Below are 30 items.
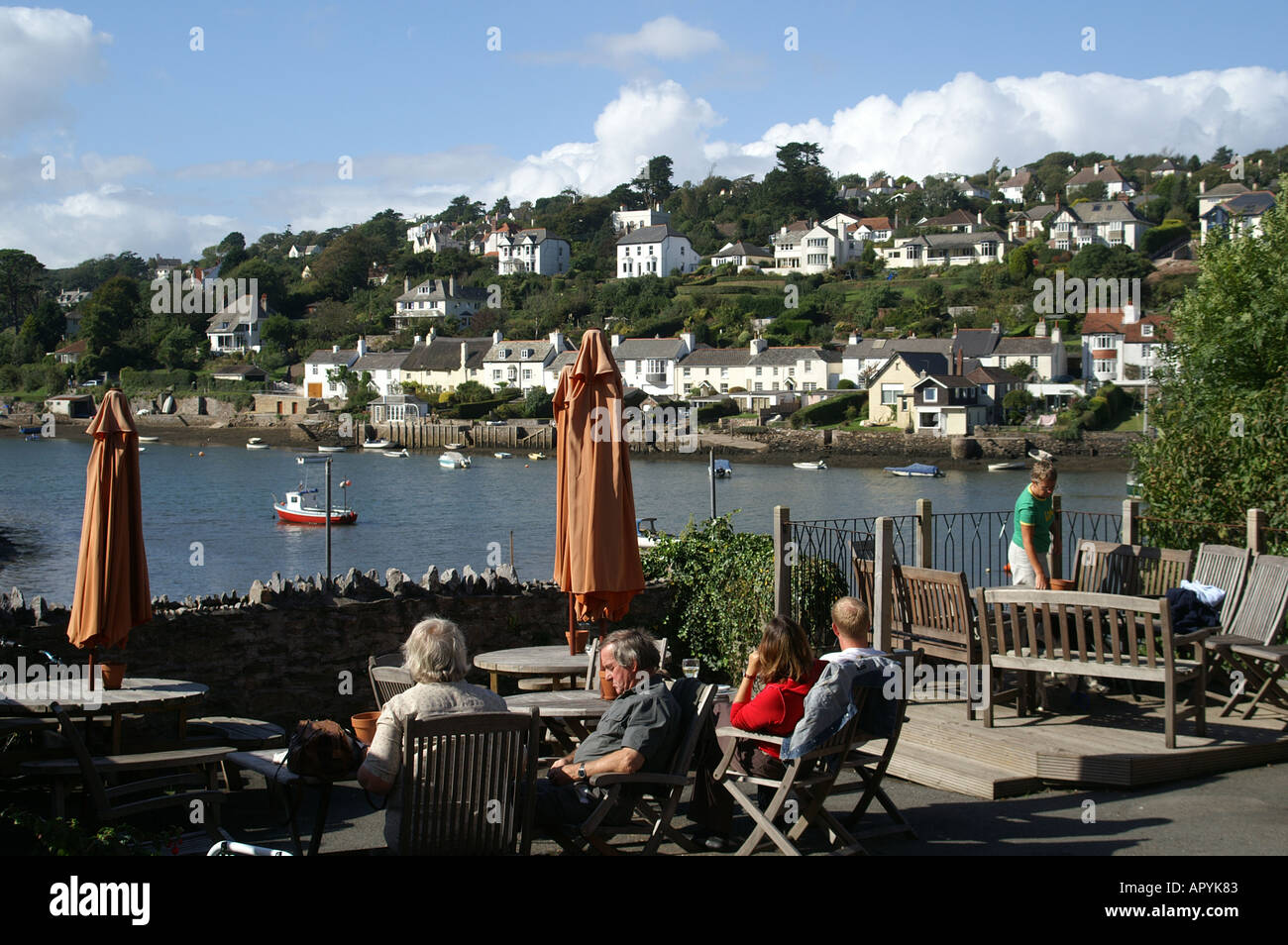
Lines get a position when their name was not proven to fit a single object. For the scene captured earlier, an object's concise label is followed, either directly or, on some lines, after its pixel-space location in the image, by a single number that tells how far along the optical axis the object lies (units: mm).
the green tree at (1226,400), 12500
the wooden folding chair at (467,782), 4641
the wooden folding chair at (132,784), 5340
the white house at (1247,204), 119000
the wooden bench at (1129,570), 9070
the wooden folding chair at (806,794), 5473
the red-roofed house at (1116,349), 90062
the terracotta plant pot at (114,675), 7133
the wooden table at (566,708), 6395
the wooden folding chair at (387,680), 6730
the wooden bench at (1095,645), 6996
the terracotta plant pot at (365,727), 6243
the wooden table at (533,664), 7688
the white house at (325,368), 118250
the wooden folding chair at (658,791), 5266
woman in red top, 5906
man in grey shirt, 5312
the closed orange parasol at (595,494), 7750
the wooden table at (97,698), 6613
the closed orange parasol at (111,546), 7383
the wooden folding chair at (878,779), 5906
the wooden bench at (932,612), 7793
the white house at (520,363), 110750
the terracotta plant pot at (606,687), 5941
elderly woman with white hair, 4789
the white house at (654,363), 107000
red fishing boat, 53906
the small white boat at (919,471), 71062
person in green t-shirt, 8664
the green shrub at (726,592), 10016
